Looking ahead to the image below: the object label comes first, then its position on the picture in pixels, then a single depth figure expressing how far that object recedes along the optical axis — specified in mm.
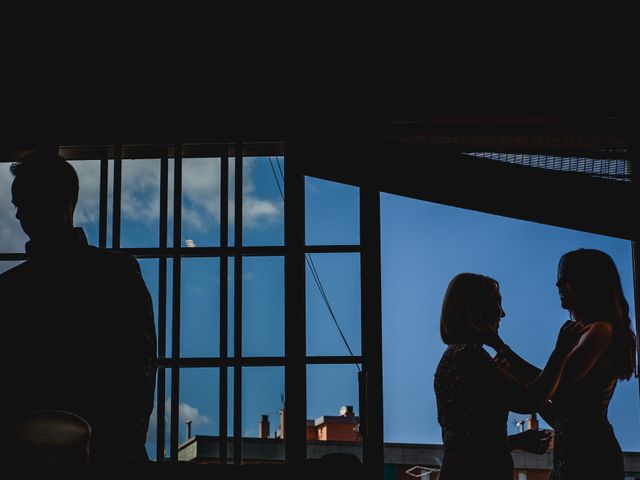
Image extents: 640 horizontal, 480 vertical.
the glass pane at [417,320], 2881
